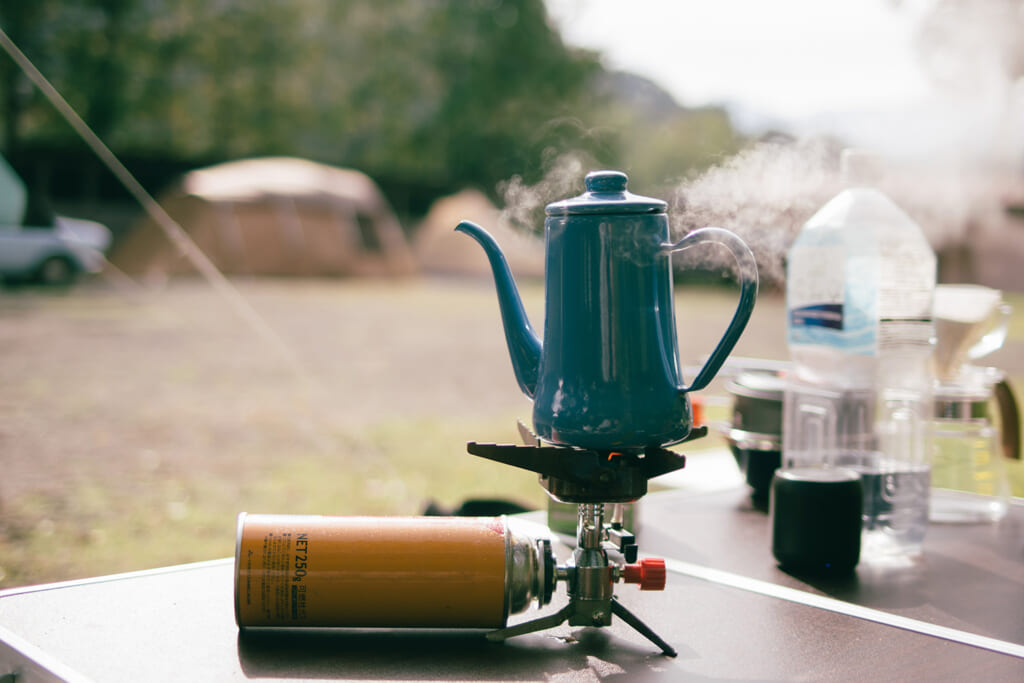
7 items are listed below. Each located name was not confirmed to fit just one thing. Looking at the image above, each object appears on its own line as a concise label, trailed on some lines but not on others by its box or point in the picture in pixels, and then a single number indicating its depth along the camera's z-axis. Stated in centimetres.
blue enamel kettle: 72
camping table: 70
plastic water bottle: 112
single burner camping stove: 71
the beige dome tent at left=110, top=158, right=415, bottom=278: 1280
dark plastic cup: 95
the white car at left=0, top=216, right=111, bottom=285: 1074
